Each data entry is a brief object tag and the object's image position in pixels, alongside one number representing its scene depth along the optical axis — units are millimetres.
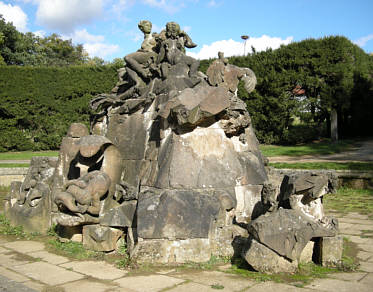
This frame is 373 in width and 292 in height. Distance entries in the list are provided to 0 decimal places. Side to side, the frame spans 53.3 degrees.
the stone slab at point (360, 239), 5293
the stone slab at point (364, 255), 4520
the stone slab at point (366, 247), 4871
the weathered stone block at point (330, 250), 4113
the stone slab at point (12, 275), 3895
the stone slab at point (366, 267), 4027
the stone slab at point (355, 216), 7078
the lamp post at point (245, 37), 27906
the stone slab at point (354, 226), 6194
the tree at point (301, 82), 18656
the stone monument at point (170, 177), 4246
